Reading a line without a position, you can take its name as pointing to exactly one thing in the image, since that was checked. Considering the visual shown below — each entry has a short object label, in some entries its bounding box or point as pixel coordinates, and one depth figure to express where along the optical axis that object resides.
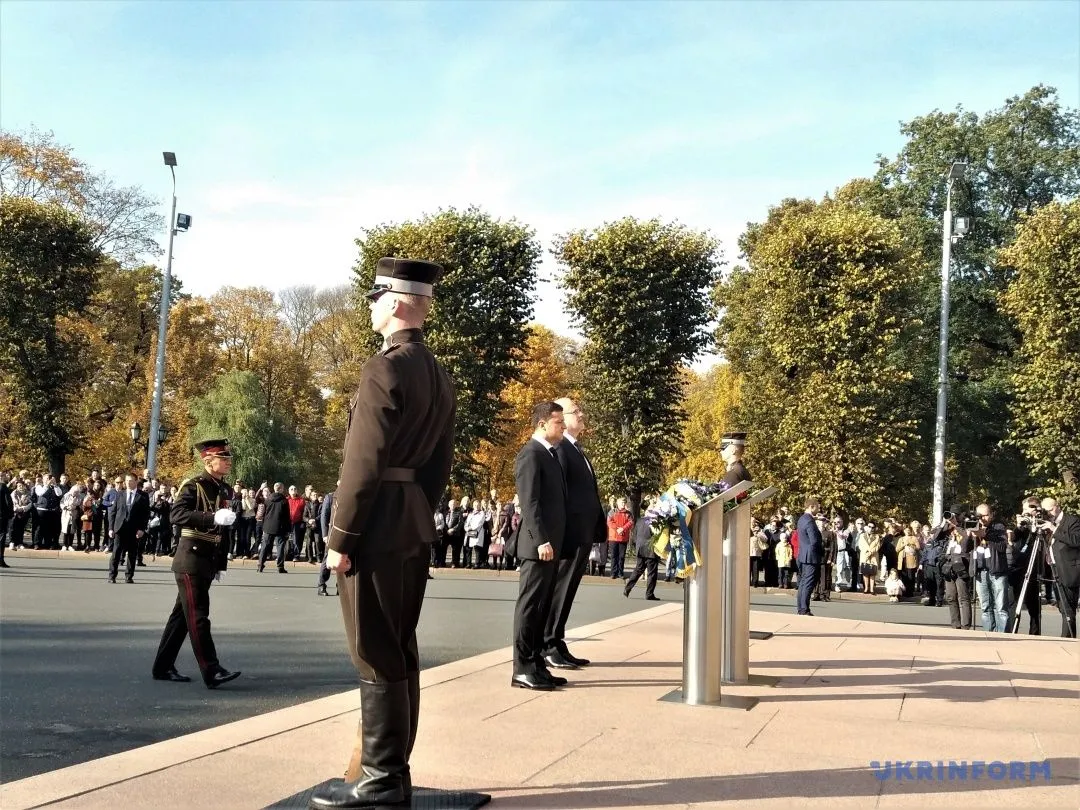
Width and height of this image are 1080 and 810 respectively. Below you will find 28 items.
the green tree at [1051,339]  31.75
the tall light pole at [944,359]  32.12
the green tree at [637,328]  32.25
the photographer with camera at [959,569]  15.73
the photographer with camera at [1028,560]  15.09
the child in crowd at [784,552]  24.41
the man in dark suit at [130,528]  16.94
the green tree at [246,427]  45.22
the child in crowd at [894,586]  23.31
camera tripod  14.51
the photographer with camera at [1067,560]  14.38
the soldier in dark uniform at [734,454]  9.98
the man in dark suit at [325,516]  16.14
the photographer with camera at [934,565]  19.53
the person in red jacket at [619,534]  24.27
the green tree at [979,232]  38.38
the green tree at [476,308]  33.62
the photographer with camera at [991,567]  14.66
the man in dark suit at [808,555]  14.95
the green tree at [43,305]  36.41
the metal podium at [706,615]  7.02
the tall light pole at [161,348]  33.19
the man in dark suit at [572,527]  8.72
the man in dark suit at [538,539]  7.60
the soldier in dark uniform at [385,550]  4.29
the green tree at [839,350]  31.62
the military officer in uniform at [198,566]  7.79
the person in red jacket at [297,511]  24.23
